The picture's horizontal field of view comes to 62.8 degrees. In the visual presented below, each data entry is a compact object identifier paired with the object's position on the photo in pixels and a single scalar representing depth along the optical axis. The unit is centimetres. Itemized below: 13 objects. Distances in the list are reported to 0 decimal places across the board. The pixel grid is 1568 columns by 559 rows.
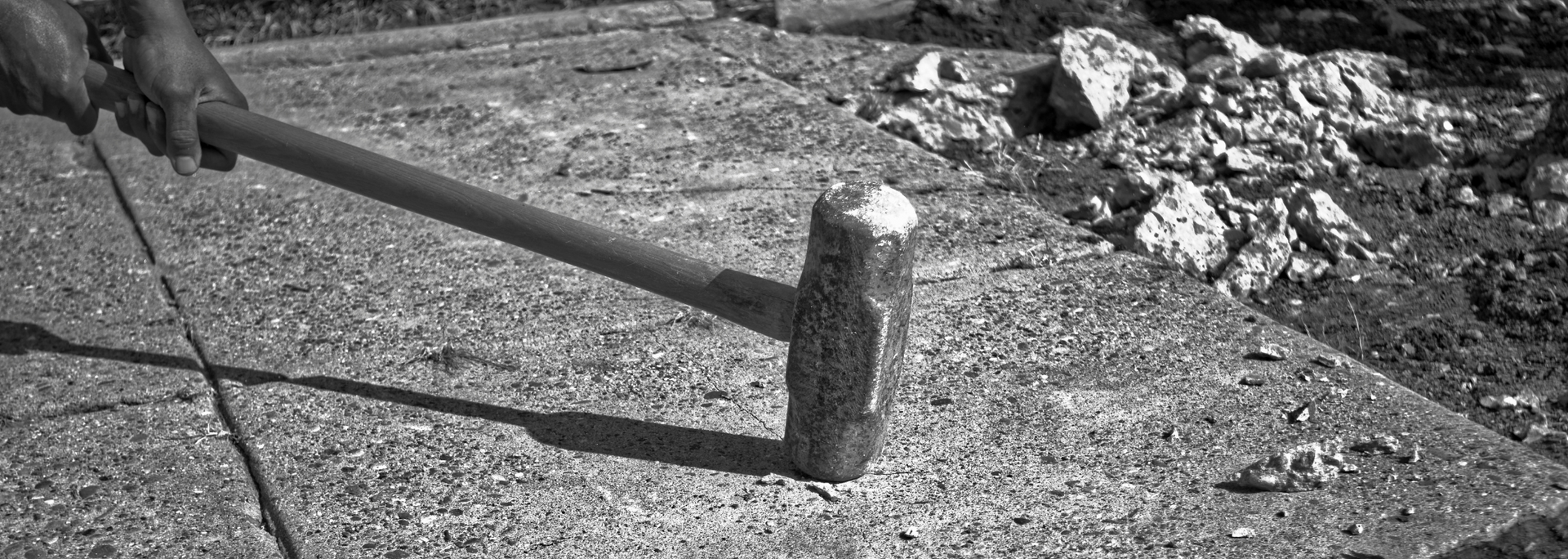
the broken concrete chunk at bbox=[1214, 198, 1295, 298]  337
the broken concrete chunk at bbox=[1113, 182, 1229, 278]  346
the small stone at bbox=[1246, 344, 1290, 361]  293
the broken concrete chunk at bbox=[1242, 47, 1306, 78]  448
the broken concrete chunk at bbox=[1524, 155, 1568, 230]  367
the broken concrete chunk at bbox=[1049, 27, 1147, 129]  434
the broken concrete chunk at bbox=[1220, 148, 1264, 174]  400
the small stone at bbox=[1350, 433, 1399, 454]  255
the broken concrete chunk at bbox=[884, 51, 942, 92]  459
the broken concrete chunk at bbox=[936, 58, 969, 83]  467
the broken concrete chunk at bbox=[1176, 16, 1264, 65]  486
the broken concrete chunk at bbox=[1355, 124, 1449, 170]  403
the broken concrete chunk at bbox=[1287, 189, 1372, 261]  349
